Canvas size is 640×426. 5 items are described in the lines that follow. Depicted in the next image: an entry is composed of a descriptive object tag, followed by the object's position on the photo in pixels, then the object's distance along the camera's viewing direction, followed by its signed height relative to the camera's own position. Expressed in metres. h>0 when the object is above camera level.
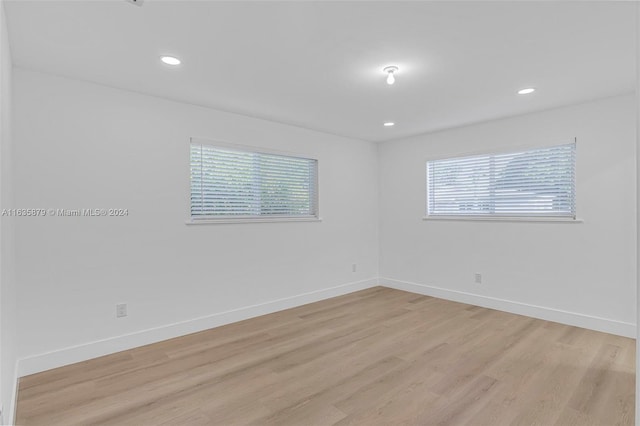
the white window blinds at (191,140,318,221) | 3.52 +0.31
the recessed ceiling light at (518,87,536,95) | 3.03 +1.09
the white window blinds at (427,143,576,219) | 3.62 +0.27
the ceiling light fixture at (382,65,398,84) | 2.56 +1.10
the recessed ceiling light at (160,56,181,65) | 2.35 +1.12
